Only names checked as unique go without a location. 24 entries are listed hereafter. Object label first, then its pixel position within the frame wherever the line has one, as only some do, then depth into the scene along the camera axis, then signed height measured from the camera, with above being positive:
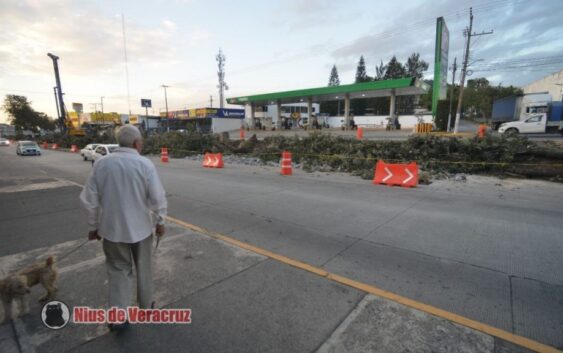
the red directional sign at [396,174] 9.42 -1.50
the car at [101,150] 17.72 -1.29
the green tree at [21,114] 74.69 +4.23
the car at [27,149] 28.41 -1.92
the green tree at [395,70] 88.26 +18.36
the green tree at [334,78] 102.12 +18.38
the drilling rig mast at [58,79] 35.38 +6.16
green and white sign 25.53 +6.30
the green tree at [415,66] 88.50 +19.68
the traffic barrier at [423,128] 27.09 +0.19
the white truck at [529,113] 22.95 +1.74
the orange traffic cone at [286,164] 12.43 -1.47
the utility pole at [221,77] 55.16 +10.17
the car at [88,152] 20.79 -1.63
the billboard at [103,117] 56.75 +2.53
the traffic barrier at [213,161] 15.63 -1.72
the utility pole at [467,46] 29.31 +8.53
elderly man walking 2.52 -0.70
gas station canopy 32.76 +5.10
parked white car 22.70 +0.41
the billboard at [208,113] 57.75 +3.42
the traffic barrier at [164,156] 19.56 -1.79
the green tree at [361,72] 94.12 +18.90
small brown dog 2.74 -1.54
